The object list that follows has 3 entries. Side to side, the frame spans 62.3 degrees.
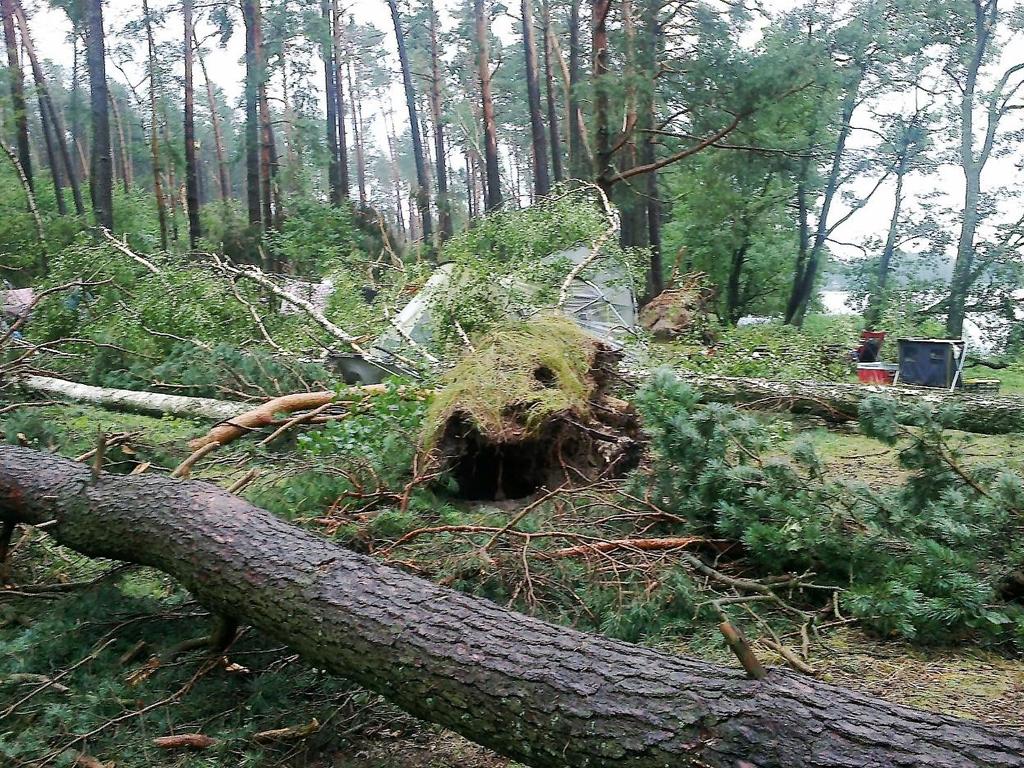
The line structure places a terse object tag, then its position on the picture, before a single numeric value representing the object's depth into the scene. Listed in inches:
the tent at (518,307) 282.7
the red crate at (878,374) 377.6
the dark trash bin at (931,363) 351.9
